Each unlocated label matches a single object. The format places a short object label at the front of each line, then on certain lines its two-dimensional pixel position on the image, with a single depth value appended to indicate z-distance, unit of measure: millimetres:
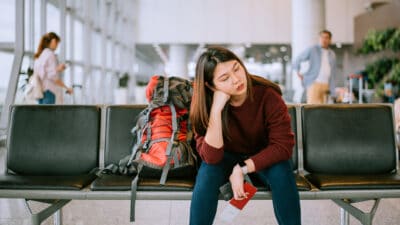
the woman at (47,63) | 5020
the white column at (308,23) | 10633
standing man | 5820
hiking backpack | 2154
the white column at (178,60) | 18469
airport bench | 2471
